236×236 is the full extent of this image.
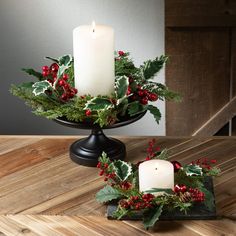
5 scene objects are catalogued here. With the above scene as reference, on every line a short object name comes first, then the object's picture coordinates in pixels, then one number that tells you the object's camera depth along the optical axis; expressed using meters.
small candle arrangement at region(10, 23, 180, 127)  1.59
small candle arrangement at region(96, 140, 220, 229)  1.46
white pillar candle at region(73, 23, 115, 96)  1.61
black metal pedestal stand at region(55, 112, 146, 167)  1.68
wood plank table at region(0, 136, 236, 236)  1.46
